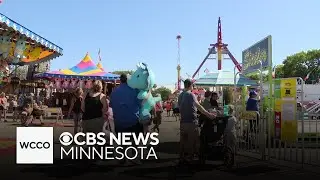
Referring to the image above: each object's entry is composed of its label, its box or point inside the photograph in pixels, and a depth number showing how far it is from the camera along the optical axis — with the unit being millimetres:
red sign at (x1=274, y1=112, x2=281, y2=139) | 5841
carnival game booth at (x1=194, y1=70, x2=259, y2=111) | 15682
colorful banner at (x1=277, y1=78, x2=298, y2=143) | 5604
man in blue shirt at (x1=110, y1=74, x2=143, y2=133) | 5051
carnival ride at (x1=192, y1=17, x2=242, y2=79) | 49612
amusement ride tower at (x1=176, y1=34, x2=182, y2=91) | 57972
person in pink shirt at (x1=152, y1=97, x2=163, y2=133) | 9496
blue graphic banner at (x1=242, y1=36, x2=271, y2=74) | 6041
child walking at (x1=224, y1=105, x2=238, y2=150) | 5227
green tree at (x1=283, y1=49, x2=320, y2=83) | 50635
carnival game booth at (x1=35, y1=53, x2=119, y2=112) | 17328
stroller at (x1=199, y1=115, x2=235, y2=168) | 5176
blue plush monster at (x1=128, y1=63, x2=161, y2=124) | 5311
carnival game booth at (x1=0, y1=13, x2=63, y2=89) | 11636
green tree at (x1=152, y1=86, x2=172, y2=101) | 85689
